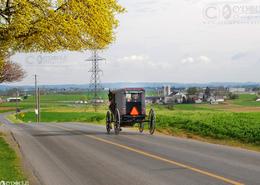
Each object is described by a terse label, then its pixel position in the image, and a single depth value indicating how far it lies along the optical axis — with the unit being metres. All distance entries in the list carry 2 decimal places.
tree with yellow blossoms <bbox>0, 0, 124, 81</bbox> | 18.06
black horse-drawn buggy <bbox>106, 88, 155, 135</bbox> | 25.12
